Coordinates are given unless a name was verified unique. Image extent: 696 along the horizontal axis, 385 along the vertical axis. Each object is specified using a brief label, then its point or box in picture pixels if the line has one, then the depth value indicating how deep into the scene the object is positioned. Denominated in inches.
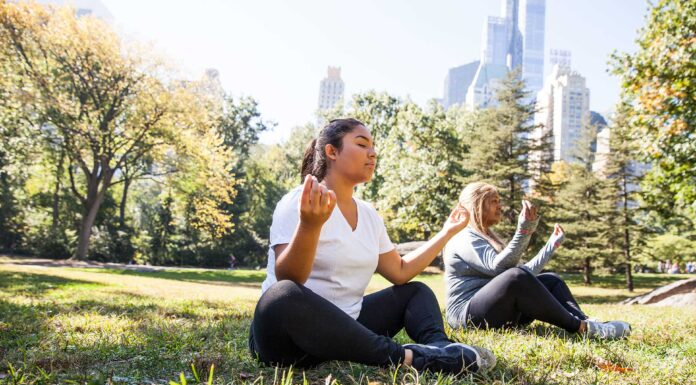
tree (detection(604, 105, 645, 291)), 888.5
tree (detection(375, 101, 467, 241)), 992.2
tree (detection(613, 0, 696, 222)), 402.8
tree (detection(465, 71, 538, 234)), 855.1
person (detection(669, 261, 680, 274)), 1891.0
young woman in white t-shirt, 87.9
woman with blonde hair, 139.7
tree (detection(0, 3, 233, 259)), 769.6
